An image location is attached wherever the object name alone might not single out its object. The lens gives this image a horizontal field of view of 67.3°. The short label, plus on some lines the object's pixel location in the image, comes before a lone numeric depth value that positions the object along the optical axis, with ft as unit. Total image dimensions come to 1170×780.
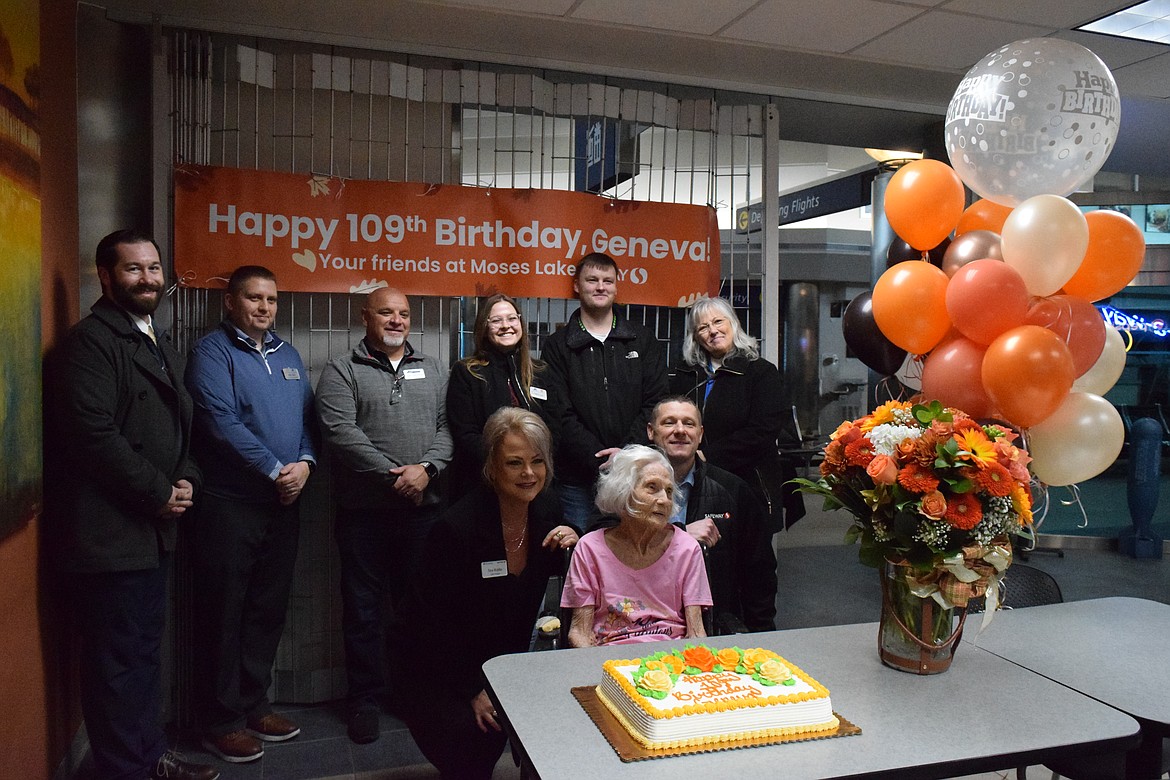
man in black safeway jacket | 10.16
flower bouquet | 6.12
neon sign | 24.37
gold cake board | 5.24
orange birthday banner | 11.48
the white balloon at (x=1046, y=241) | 7.79
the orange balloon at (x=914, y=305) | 8.44
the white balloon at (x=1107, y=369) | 8.88
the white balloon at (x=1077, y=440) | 8.12
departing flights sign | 22.89
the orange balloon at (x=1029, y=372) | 7.56
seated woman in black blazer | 7.90
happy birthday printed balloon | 8.18
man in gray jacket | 11.15
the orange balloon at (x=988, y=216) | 9.33
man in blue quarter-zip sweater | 10.32
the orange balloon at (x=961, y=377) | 8.27
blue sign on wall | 13.46
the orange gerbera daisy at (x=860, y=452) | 6.45
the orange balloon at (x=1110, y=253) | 8.18
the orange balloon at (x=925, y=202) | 8.66
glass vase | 6.55
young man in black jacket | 11.83
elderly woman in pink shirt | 8.16
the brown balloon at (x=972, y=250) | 8.64
